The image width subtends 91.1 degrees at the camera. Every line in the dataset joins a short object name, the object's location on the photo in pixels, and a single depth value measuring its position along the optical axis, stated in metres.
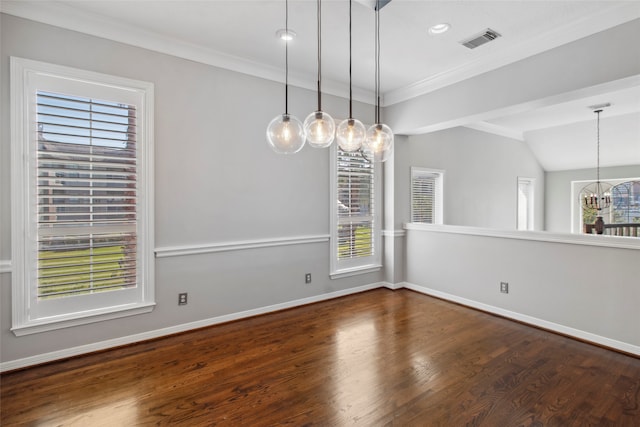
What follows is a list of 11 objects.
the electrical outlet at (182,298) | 3.21
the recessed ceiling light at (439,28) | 2.78
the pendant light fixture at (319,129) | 2.07
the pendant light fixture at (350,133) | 2.16
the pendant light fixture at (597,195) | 6.61
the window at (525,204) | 7.36
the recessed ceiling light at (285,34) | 2.90
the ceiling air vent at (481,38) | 2.90
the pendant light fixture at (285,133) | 2.03
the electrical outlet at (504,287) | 3.70
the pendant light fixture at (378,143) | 2.31
